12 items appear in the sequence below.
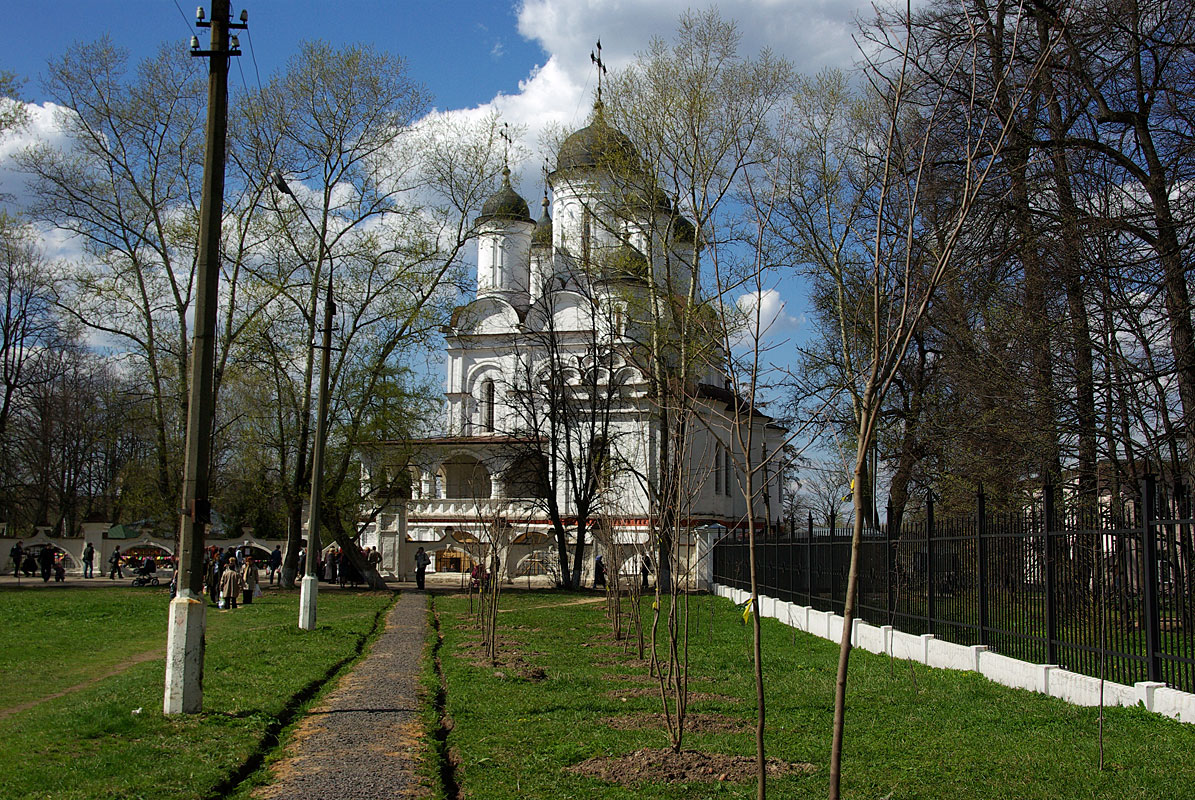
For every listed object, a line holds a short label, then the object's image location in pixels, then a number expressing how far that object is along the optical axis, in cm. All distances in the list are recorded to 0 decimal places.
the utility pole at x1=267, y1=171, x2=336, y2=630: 1773
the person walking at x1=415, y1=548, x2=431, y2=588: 3497
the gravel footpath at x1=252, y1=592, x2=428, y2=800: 640
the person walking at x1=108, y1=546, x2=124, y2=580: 3953
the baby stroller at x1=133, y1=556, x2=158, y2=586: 3234
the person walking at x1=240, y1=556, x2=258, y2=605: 2567
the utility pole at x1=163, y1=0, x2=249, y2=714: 866
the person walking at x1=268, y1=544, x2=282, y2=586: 3914
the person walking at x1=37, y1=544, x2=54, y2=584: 3591
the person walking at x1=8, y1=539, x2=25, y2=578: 3588
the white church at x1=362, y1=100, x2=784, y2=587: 2702
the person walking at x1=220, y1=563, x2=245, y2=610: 2370
